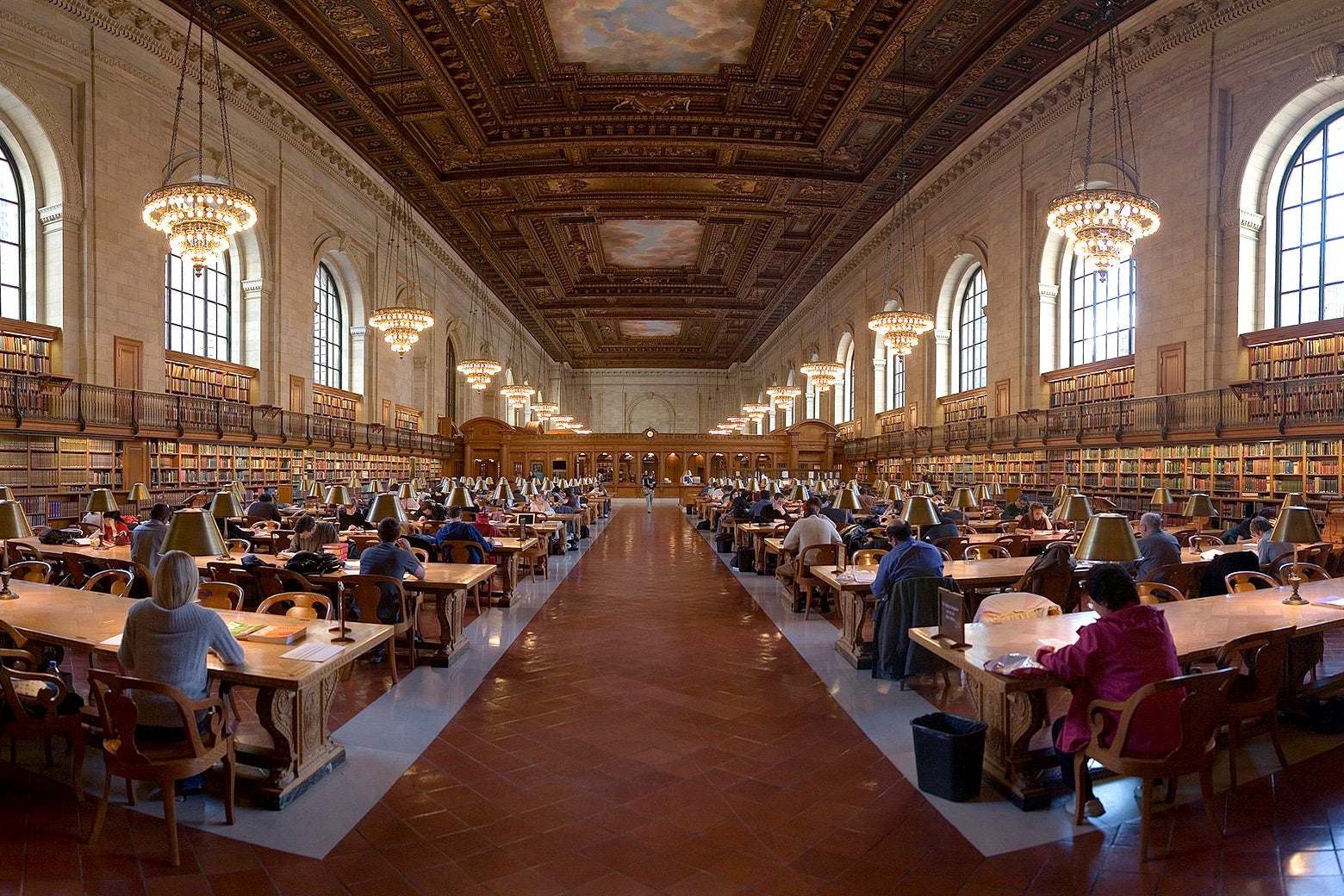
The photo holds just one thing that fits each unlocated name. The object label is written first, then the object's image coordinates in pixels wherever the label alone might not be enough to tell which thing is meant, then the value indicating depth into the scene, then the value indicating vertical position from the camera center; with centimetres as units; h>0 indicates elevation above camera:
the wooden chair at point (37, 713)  319 -127
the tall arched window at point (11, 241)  1072 +299
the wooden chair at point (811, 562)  746 -125
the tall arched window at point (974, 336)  1889 +290
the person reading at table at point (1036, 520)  1015 -111
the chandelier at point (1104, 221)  974 +307
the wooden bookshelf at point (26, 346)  1037 +140
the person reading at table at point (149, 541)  571 -81
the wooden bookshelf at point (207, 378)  1350 +126
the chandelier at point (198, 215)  920 +295
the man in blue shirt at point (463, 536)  727 -97
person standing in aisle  2441 -180
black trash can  333 -150
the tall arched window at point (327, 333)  1898 +297
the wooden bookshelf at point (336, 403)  1822 +101
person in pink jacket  289 -91
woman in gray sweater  301 -85
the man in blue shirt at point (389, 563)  543 -93
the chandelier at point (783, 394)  2550 +174
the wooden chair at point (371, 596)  533 -116
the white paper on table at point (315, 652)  345 -104
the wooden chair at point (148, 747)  283 -128
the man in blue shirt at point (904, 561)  505 -84
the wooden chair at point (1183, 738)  280 -119
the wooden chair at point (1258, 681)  326 -114
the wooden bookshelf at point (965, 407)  1836 +98
